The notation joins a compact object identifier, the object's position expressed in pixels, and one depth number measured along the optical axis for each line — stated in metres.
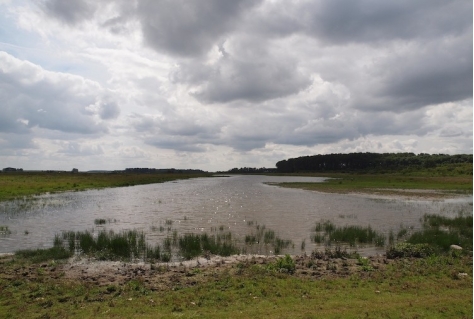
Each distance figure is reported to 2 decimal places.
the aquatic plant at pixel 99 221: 27.38
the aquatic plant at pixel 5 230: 22.42
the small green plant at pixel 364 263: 13.30
